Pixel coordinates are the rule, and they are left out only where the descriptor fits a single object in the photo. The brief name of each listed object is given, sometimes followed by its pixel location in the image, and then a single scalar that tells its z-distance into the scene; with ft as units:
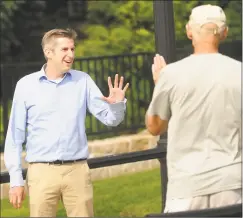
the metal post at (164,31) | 37.40
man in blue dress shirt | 25.91
